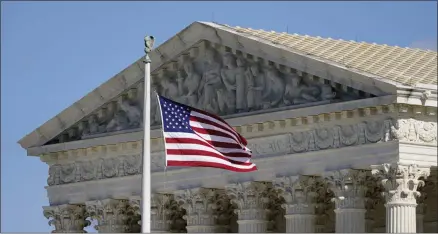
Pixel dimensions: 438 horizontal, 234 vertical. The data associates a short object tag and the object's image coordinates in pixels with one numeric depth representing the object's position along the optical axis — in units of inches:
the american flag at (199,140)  2938.0
